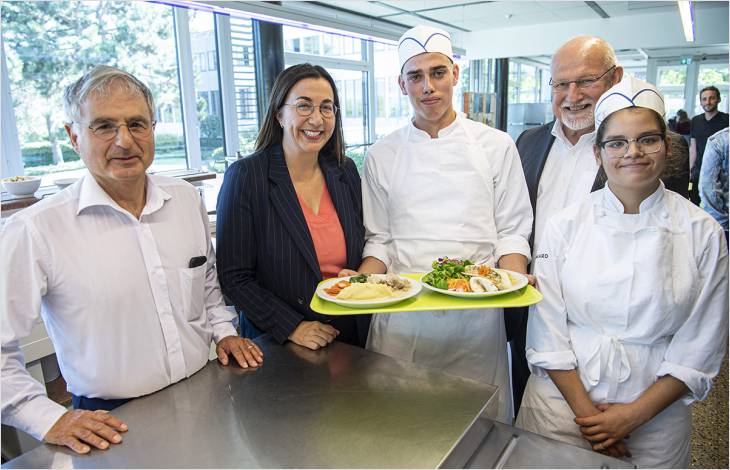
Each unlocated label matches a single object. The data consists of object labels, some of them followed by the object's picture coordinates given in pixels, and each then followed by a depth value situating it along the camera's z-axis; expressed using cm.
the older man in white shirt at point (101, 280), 117
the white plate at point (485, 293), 142
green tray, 139
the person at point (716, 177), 373
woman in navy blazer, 163
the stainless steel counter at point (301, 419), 105
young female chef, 138
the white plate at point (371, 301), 140
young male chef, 186
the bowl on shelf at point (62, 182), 251
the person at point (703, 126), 544
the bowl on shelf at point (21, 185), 233
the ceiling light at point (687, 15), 385
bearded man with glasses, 190
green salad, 153
